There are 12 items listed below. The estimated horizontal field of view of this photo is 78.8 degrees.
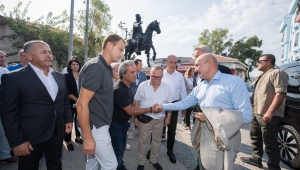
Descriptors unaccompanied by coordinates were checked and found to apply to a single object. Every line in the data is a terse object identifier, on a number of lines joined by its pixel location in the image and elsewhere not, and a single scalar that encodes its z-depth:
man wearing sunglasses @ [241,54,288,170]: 2.95
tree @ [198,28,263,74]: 36.28
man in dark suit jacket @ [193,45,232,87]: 2.99
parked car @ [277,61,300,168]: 3.25
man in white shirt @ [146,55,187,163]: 4.06
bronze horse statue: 12.51
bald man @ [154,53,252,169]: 1.88
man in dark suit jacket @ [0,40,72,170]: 1.94
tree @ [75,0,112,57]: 27.88
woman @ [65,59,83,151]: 3.98
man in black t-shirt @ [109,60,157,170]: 2.51
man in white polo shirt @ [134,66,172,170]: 2.99
